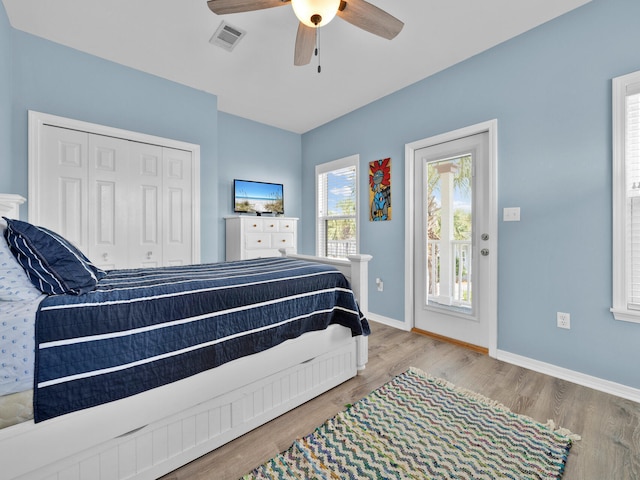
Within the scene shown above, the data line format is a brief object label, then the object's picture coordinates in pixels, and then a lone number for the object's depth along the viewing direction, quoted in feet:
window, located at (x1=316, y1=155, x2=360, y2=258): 13.25
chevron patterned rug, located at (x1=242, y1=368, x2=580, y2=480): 4.32
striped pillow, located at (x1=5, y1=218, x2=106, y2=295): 3.79
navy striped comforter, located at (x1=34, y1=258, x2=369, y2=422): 3.40
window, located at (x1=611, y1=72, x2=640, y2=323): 6.28
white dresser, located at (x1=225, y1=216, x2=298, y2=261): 12.11
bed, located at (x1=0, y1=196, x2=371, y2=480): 3.32
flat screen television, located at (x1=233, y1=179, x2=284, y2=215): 13.42
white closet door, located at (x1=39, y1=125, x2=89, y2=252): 8.23
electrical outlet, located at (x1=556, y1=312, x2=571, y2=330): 7.16
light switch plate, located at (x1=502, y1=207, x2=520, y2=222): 7.93
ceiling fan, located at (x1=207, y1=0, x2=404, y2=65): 5.21
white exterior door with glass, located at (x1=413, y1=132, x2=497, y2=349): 8.76
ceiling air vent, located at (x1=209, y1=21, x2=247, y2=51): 7.68
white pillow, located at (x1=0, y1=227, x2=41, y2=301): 3.46
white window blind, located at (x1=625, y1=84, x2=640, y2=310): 6.27
